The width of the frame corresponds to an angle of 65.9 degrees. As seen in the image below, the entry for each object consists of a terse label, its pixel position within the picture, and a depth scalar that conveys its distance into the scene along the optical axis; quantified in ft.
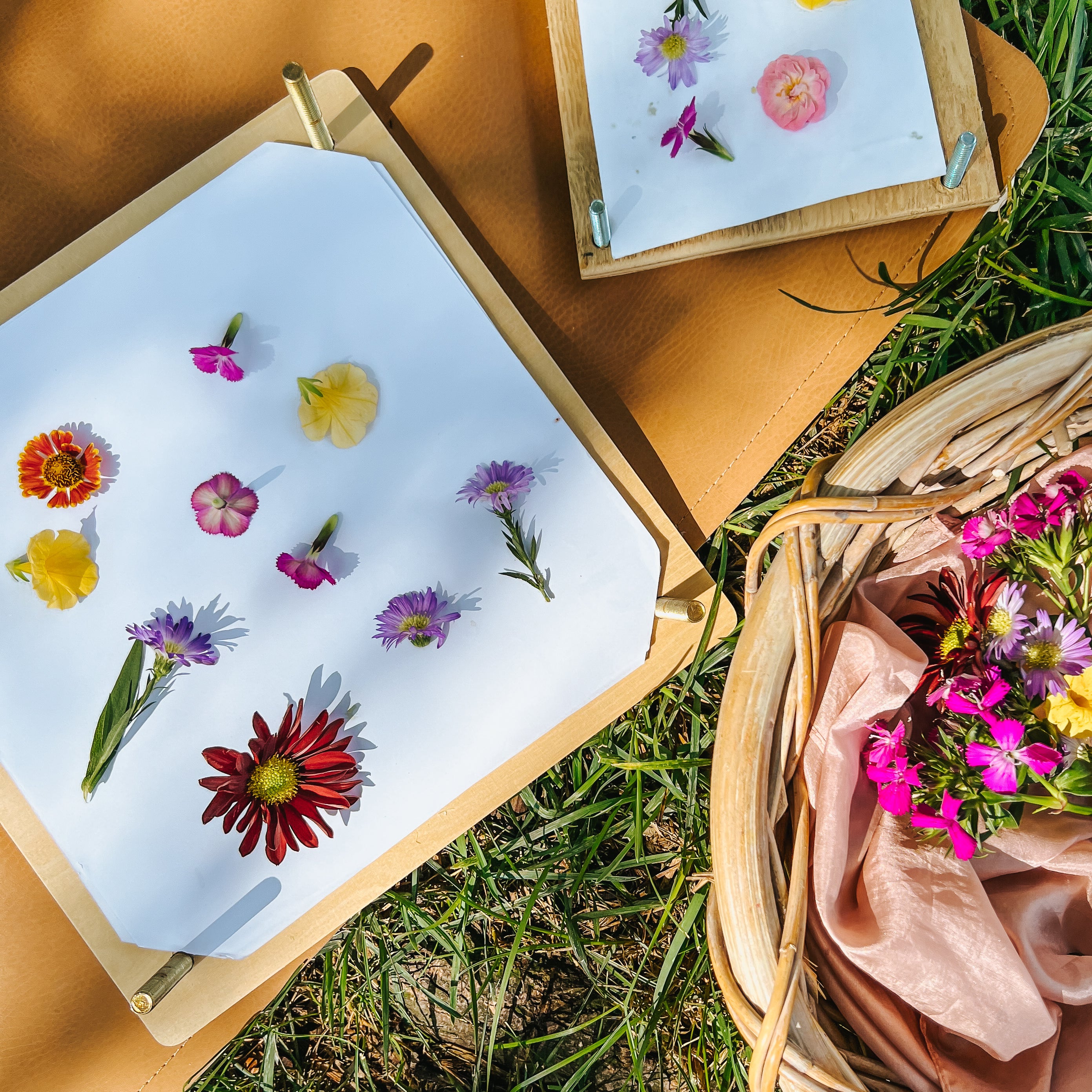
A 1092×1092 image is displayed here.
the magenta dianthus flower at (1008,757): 1.57
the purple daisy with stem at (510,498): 2.06
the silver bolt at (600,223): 1.99
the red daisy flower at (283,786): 2.03
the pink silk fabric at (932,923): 1.81
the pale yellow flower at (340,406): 2.06
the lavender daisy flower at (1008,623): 1.79
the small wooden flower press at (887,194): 2.08
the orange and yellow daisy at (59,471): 2.06
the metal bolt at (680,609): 2.06
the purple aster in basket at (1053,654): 1.70
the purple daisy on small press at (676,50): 2.10
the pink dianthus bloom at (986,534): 1.88
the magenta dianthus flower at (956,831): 1.69
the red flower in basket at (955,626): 1.88
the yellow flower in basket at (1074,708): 1.52
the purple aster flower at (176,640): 2.05
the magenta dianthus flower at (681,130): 2.08
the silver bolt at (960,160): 1.95
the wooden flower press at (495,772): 2.04
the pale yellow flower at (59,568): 2.04
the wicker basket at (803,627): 1.72
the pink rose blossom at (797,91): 2.04
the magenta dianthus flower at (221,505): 2.07
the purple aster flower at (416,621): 2.06
